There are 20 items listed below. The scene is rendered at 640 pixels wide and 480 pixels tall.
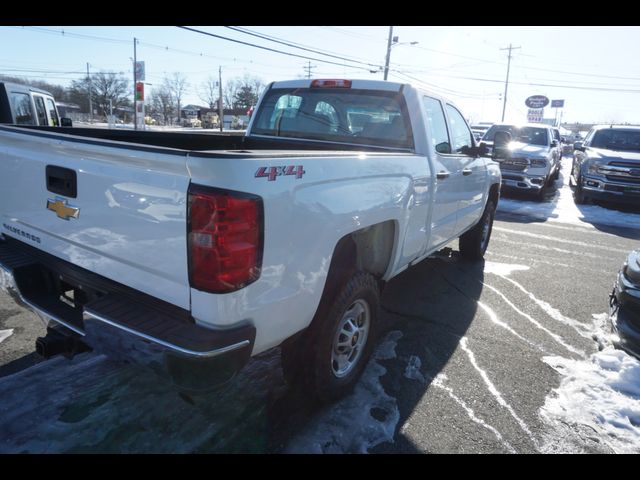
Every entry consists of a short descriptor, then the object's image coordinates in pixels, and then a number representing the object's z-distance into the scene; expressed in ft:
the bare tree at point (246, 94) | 290.76
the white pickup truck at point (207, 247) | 5.97
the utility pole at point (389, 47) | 111.65
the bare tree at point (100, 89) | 263.08
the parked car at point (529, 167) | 37.47
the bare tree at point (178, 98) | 301.22
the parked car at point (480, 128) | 97.91
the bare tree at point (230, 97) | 299.38
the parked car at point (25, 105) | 25.76
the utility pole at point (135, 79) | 108.77
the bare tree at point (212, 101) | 293.68
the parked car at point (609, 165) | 32.76
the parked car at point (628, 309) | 10.70
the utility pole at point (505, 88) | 195.91
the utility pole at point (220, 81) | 179.34
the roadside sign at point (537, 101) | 162.91
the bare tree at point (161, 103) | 299.38
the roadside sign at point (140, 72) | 106.48
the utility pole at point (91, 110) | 230.89
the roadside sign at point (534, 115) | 151.43
